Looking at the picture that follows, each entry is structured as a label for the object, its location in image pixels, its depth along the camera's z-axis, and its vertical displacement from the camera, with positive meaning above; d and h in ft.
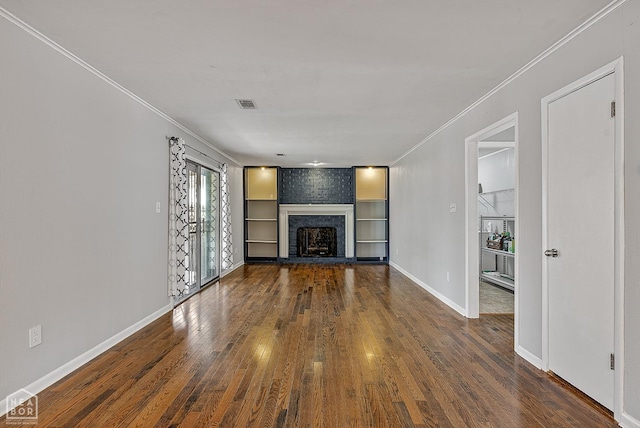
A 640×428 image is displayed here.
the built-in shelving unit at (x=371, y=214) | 28.89 -0.17
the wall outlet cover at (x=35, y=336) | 7.66 -2.78
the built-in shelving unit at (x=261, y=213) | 28.94 -0.09
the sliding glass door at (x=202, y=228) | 17.53 -0.89
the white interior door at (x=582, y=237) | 7.11 -0.57
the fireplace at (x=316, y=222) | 28.76 -0.85
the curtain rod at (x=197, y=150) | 14.75 +3.12
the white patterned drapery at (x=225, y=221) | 22.18 -0.59
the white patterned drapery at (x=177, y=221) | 14.67 -0.40
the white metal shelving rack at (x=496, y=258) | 18.80 -2.70
